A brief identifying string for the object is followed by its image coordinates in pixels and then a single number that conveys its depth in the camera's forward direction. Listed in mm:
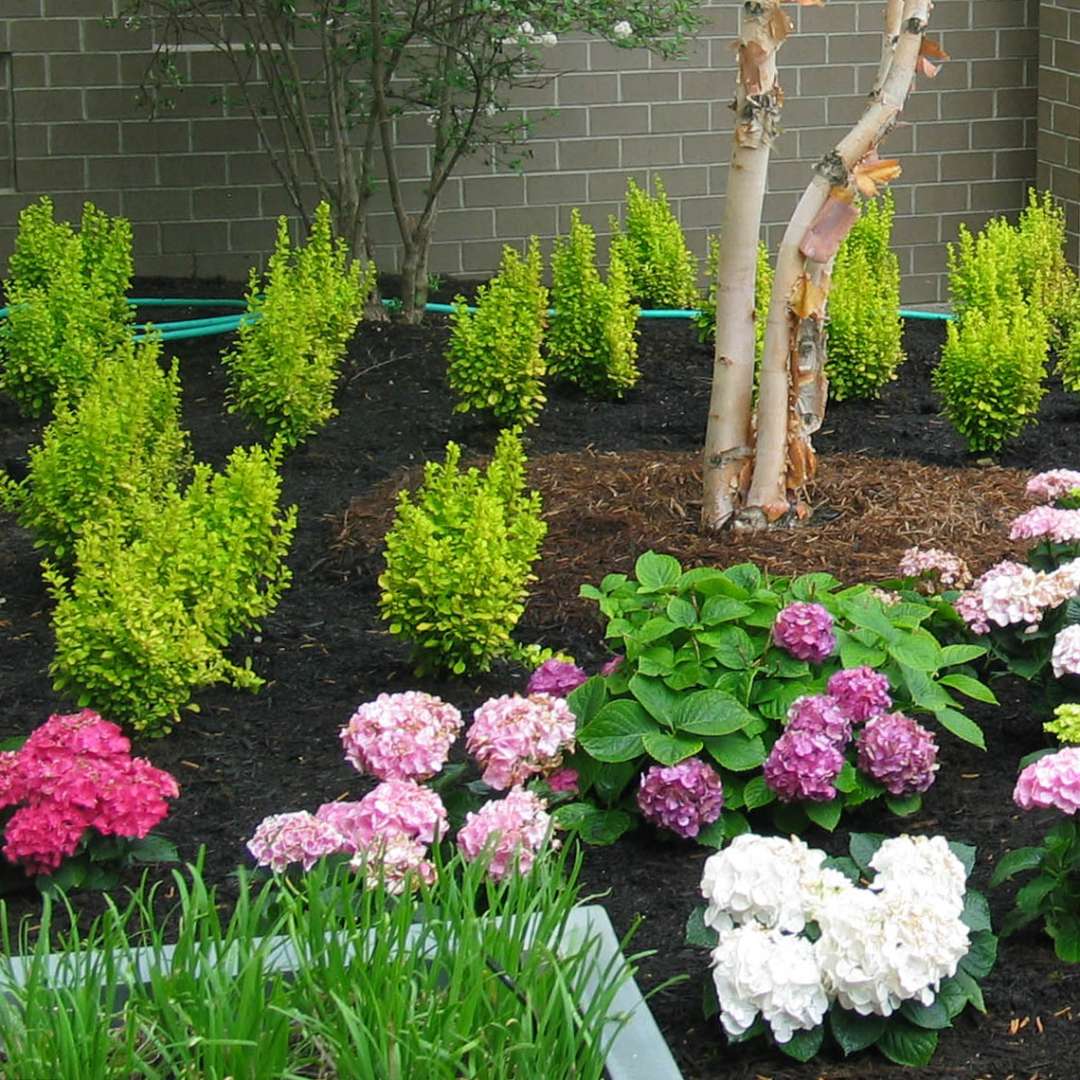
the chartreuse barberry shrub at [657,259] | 8570
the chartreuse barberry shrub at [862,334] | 7098
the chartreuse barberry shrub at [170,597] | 4172
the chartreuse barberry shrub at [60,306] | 6844
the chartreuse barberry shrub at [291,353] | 6328
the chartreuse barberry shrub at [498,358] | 6602
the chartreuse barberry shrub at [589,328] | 7168
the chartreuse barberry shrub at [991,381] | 6363
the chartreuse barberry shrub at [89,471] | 5074
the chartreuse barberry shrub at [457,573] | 4449
